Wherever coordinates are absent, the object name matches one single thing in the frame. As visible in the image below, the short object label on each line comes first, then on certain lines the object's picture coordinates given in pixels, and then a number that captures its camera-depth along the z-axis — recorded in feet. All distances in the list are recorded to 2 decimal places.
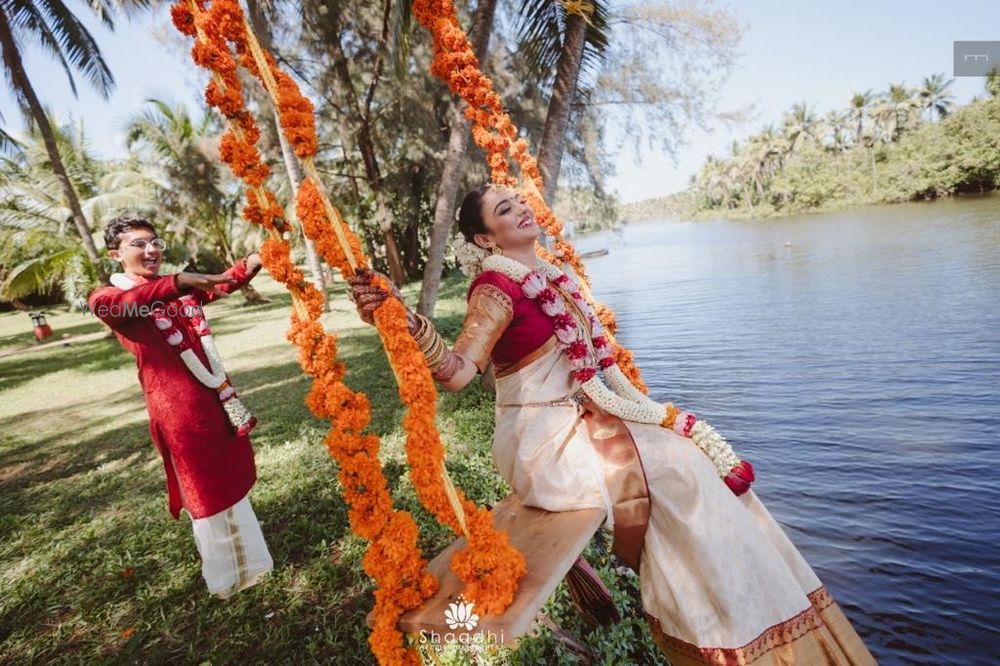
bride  6.48
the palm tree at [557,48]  19.80
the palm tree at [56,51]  35.86
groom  9.30
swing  5.77
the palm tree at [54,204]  68.03
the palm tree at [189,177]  60.23
